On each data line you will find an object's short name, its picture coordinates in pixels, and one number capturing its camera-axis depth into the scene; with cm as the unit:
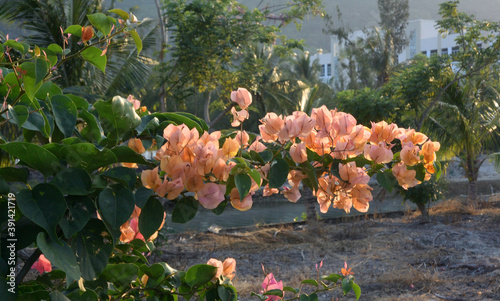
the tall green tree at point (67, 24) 828
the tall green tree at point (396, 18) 3312
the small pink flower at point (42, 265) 105
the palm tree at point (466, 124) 988
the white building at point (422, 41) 3841
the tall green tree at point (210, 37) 862
